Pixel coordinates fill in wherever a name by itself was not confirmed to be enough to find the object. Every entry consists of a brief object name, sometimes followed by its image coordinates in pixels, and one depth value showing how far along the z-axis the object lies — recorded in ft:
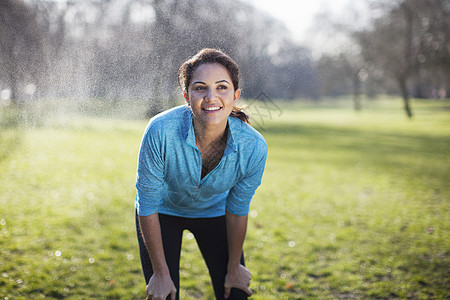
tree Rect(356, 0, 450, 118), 45.29
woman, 6.58
